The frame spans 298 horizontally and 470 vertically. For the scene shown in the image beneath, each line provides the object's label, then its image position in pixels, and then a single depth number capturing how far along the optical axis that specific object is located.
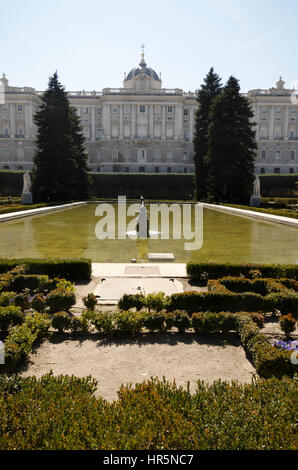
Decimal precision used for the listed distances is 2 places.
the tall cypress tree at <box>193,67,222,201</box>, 45.12
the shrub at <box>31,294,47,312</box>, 7.22
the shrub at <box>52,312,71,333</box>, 6.34
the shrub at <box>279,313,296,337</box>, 6.11
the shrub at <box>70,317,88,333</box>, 6.38
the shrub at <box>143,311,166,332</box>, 6.36
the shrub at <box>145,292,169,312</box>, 7.02
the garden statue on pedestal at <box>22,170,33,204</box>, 34.31
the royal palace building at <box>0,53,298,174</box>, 79.44
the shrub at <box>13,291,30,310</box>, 7.31
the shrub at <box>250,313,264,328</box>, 6.46
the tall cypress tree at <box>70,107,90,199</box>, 43.09
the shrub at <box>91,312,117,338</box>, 6.27
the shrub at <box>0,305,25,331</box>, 6.33
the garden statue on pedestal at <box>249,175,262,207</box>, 34.28
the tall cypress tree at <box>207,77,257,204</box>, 38.25
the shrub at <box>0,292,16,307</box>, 7.11
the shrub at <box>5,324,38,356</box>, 5.37
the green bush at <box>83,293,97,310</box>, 7.24
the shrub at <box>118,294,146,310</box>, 7.16
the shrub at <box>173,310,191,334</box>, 6.39
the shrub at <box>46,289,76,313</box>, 7.20
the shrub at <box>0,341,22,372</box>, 4.96
